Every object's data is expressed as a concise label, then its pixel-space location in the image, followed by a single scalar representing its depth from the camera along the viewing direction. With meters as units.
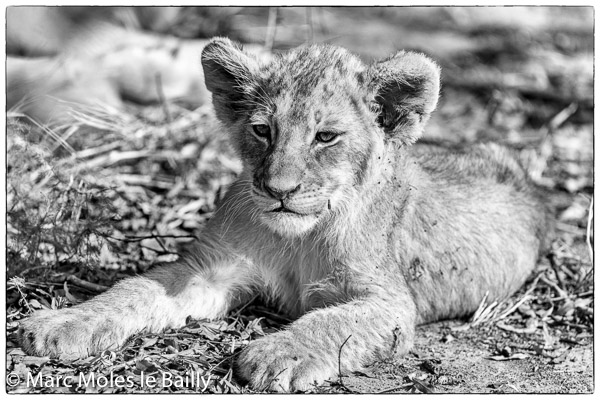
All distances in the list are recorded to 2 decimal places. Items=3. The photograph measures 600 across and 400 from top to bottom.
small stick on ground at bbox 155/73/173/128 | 19.08
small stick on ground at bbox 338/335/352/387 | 10.45
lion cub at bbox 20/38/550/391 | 10.66
